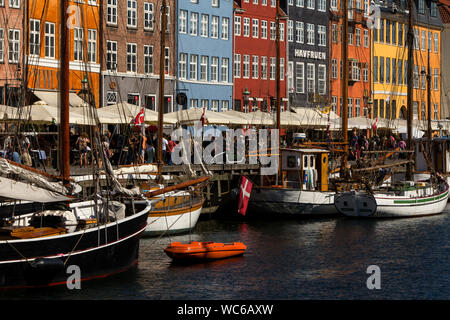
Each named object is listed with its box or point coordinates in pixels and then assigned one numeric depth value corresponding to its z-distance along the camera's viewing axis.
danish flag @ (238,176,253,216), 41.06
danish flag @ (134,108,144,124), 38.19
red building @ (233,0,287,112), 69.19
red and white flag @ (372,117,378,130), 56.20
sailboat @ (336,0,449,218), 41.30
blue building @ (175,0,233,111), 63.81
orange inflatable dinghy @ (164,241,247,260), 29.28
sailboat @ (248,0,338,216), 41.81
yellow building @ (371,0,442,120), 84.12
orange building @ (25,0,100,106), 50.81
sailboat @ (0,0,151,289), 23.34
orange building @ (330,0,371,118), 79.62
